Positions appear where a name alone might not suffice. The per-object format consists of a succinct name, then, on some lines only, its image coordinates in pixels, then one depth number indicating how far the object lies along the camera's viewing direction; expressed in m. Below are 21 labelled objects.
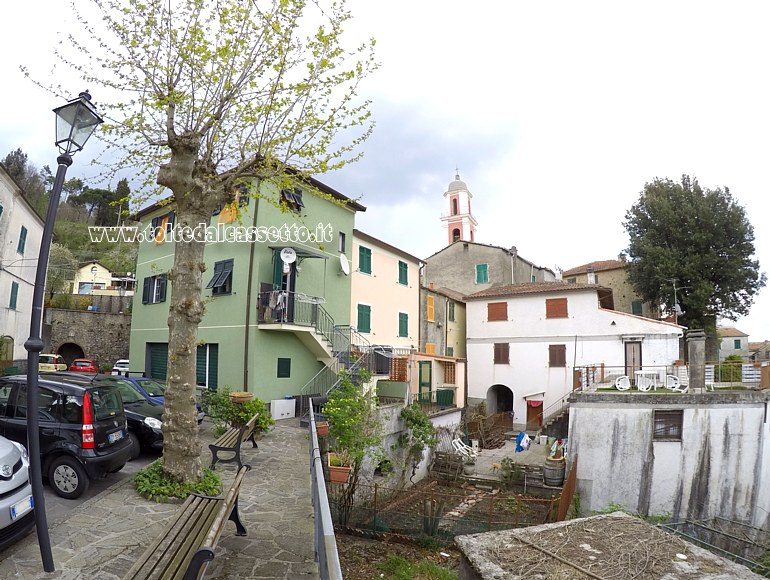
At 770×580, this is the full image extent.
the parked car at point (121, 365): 23.04
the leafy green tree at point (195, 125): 7.14
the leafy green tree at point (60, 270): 34.97
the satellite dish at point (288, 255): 16.22
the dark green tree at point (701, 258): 27.94
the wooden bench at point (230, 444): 8.13
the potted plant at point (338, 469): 9.13
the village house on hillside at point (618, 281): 33.03
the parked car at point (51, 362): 20.25
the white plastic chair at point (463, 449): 18.78
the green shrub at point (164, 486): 6.70
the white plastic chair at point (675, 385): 16.48
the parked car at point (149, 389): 11.55
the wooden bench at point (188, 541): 3.30
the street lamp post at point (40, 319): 4.47
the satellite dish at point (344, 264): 19.14
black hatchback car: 6.65
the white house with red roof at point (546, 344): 24.34
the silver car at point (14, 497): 4.77
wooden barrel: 15.41
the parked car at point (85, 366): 22.78
